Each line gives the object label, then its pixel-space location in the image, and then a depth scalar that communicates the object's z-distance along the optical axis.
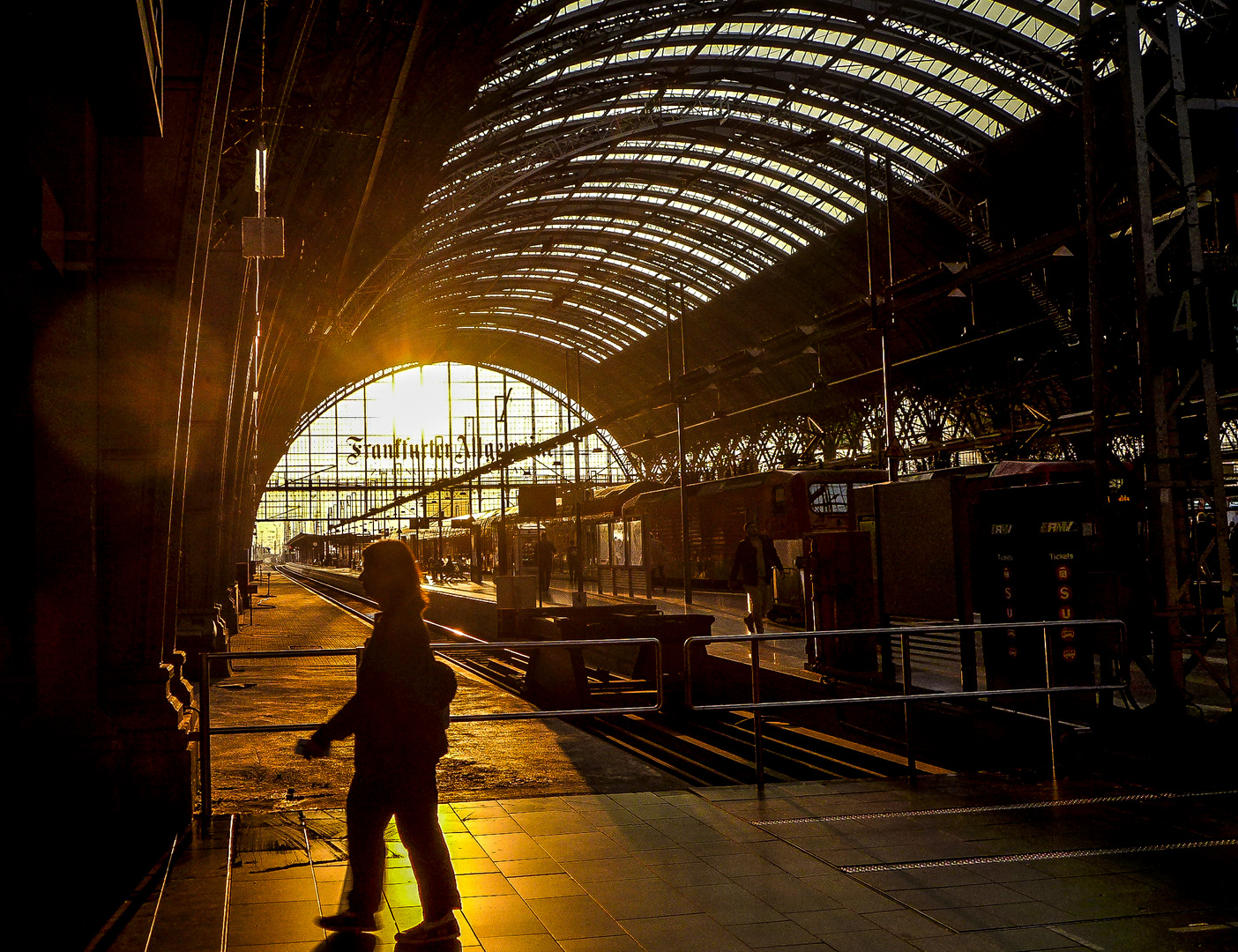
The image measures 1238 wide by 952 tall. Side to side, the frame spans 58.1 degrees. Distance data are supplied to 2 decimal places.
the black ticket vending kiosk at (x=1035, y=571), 9.54
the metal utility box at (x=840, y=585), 13.19
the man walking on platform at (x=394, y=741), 4.27
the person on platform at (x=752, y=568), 15.35
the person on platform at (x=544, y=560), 28.88
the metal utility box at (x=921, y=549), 11.16
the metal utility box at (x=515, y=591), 19.95
